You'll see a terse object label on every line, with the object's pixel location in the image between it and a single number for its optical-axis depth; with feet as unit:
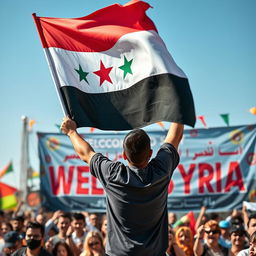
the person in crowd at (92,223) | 30.06
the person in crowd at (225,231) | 27.75
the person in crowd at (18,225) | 27.37
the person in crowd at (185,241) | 22.45
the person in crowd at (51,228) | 28.86
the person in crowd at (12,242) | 21.03
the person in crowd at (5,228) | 27.02
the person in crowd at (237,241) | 21.25
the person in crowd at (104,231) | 26.61
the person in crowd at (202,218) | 31.85
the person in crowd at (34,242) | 18.85
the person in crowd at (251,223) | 20.21
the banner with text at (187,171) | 36.73
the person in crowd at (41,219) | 31.16
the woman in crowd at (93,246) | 22.13
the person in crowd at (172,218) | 32.53
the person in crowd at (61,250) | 21.84
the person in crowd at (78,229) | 26.25
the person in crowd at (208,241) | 22.33
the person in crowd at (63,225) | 25.23
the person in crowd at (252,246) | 14.47
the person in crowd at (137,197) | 9.52
